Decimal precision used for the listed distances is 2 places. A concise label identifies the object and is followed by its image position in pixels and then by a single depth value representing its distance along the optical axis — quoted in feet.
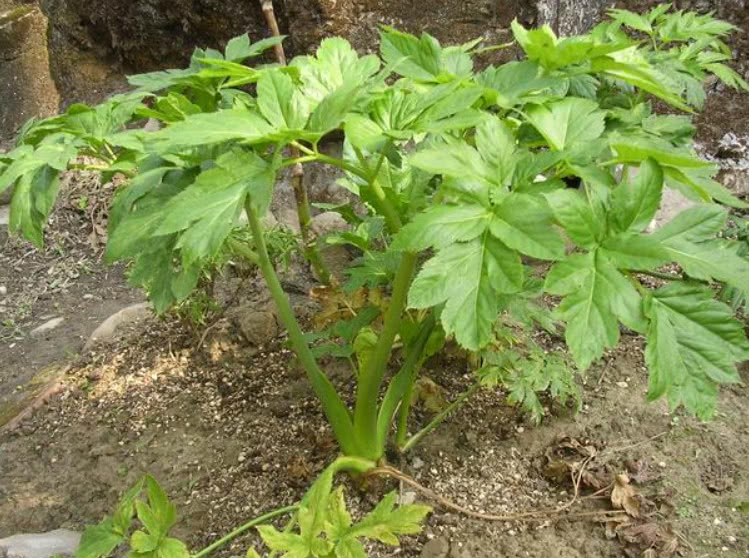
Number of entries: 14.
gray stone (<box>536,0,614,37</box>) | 10.96
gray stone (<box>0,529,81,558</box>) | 6.61
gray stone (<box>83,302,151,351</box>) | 10.02
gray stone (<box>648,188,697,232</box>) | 11.27
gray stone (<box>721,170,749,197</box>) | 11.82
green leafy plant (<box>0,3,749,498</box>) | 4.06
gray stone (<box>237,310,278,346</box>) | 8.80
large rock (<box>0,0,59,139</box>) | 19.15
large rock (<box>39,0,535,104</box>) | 11.11
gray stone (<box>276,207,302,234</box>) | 12.44
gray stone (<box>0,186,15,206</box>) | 15.87
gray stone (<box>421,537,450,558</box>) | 6.22
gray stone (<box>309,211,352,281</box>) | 9.96
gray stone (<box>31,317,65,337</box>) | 12.22
